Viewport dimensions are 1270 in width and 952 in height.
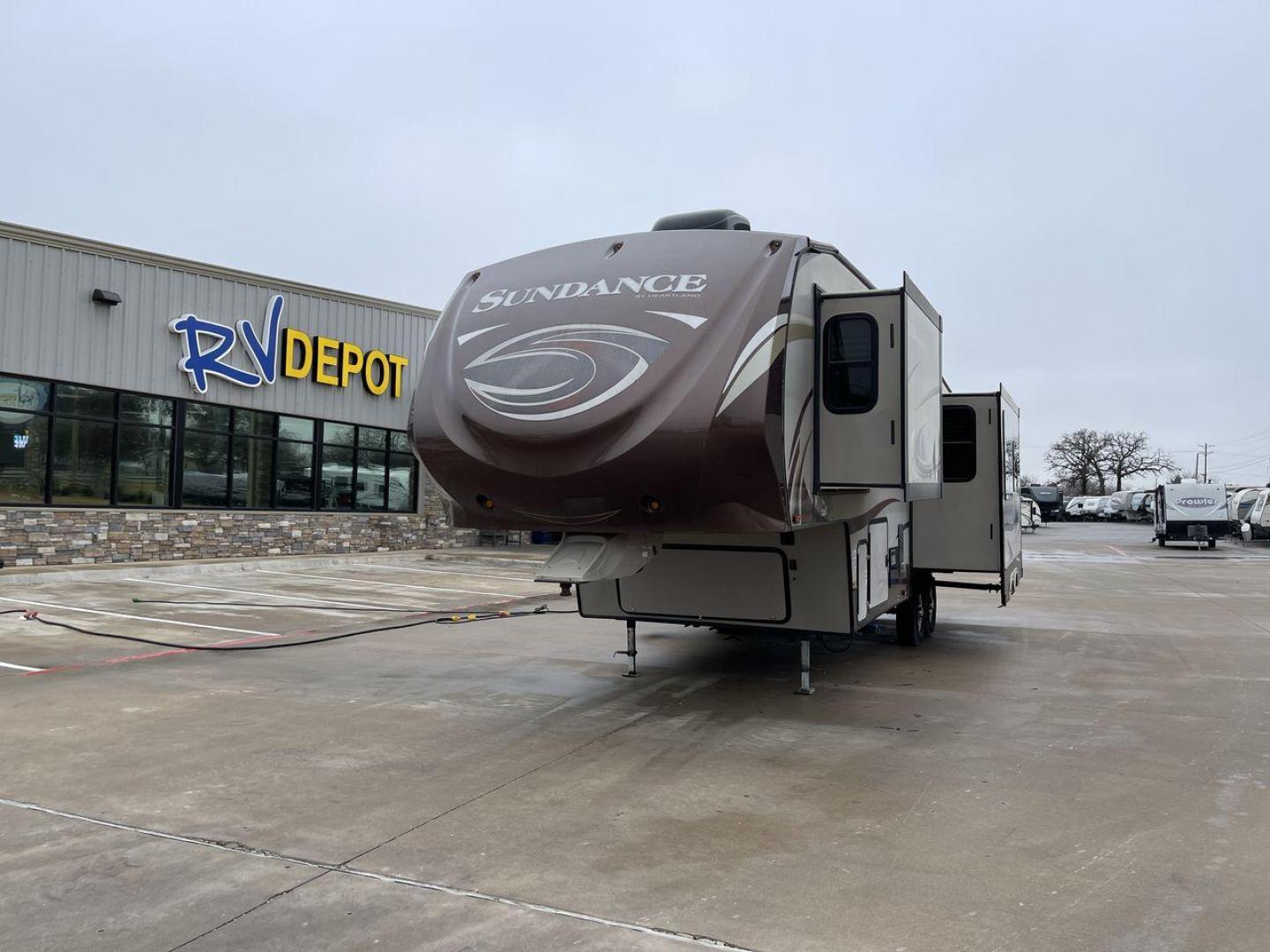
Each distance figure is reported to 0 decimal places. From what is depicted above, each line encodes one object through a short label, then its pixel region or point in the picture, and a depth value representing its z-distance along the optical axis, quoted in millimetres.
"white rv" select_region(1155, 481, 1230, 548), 34469
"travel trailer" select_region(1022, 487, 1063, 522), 67150
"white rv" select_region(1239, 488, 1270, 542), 37812
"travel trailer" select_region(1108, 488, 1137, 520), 67562
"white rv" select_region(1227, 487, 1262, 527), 42844
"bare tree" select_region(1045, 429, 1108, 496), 96375
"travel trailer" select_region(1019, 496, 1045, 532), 48397
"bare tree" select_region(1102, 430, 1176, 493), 94875
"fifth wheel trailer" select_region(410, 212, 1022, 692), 5785
